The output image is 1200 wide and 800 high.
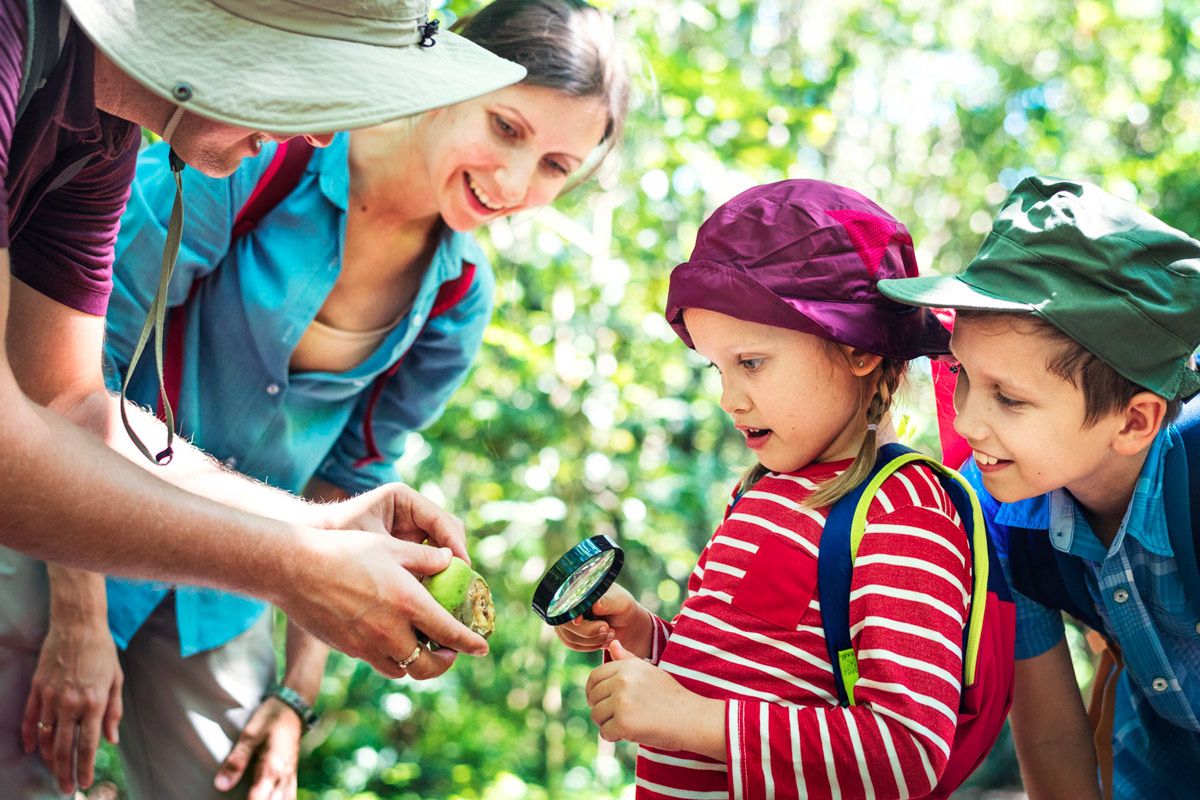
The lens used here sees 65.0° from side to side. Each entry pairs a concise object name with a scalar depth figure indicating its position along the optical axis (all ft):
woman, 7.41
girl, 4.74
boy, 5.07
